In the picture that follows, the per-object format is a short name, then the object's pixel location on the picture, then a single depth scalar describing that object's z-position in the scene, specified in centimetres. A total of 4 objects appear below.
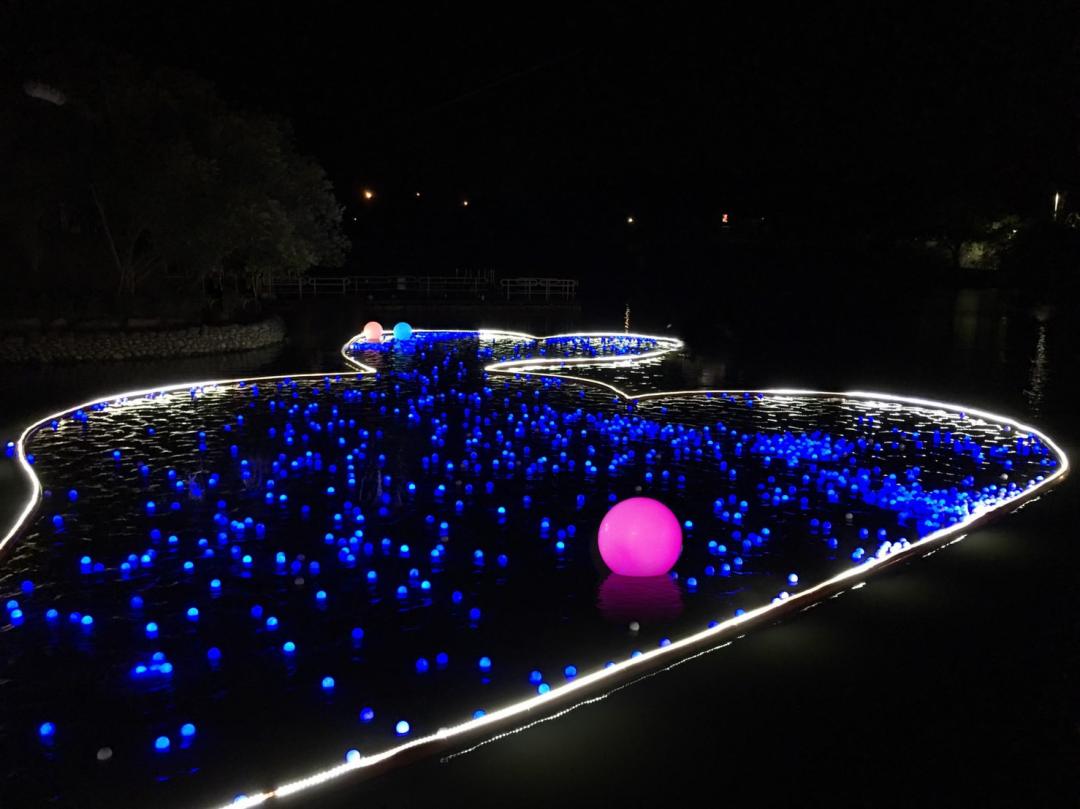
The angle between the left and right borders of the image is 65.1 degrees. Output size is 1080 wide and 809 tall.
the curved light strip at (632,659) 382
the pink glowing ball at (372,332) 2009
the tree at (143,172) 1573
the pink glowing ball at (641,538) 592
